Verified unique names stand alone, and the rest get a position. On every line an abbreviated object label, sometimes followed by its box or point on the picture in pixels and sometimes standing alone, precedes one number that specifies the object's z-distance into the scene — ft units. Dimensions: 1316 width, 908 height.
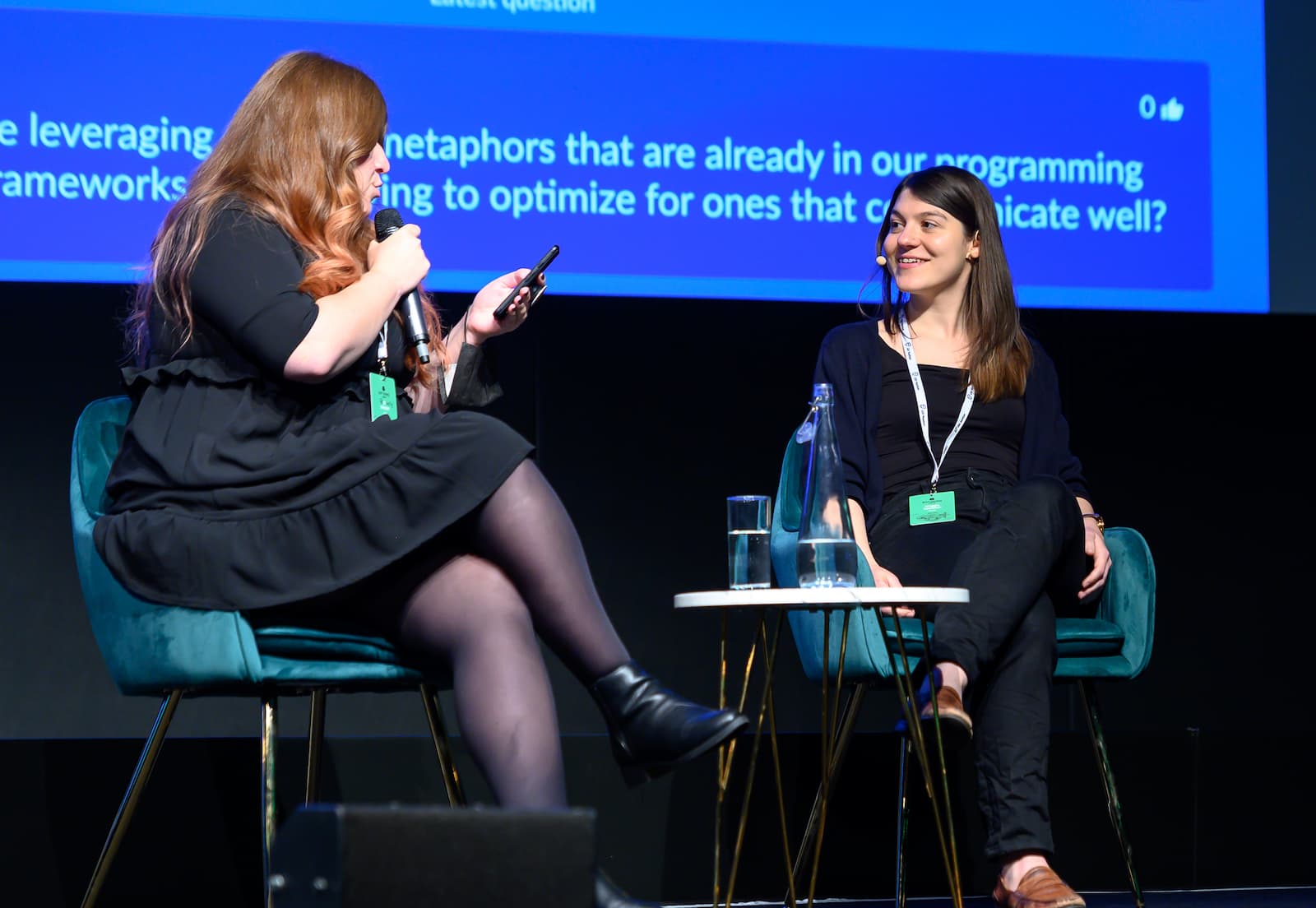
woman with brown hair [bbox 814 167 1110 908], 14.89
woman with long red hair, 11.70
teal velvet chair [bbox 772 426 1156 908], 16.28
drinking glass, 14.56
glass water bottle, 13.92
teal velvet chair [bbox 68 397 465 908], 12.63
